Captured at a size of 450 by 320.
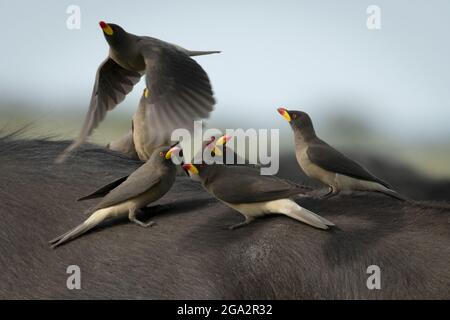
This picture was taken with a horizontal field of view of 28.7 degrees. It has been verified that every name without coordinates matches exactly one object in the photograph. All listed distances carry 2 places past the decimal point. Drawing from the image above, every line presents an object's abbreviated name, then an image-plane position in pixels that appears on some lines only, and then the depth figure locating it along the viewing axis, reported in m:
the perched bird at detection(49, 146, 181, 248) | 3.24
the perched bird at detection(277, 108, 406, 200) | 3.48
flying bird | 3.31
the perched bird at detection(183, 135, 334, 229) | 3.18
